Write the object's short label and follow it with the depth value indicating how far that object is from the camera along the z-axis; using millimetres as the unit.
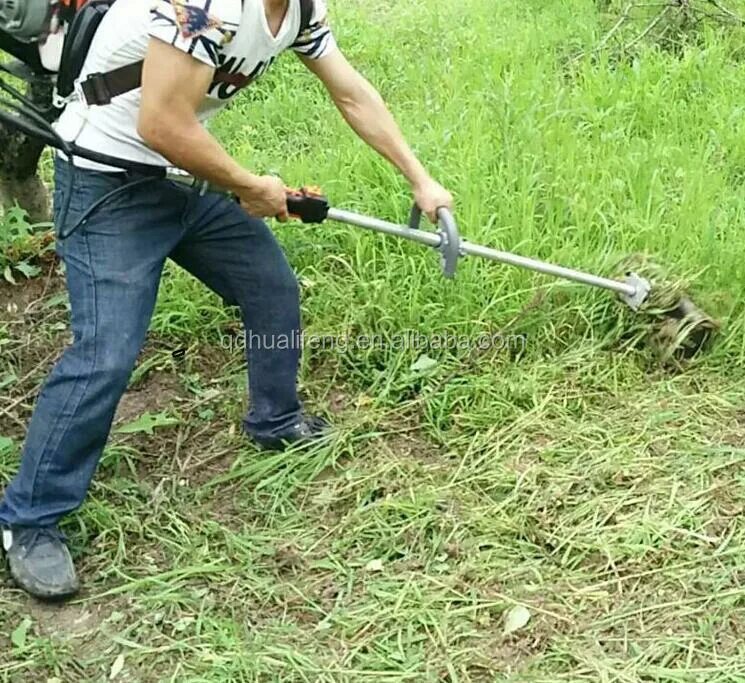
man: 2230
